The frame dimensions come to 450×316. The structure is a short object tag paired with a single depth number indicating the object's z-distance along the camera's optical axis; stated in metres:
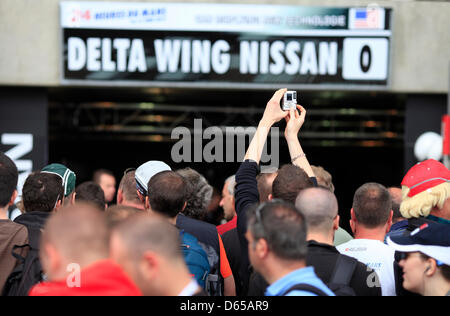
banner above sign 9.36
